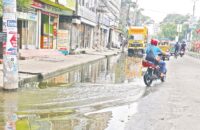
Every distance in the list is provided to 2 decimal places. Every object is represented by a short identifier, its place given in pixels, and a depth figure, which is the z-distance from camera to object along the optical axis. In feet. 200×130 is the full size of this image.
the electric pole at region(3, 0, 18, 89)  32.68
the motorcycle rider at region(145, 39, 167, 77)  45.09
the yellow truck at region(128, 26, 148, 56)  135.44
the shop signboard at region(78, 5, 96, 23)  117.07
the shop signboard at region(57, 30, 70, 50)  100.78
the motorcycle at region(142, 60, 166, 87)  44.12
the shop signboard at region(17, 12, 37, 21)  70.63
